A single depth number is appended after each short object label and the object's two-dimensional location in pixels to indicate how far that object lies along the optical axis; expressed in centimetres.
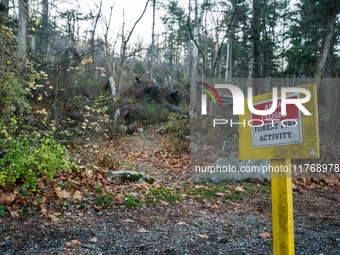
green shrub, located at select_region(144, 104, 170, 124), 1598
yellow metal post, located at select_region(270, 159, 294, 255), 191
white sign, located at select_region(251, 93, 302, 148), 184
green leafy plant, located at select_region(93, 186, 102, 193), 455
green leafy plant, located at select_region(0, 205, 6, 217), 328
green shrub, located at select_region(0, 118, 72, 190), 348
